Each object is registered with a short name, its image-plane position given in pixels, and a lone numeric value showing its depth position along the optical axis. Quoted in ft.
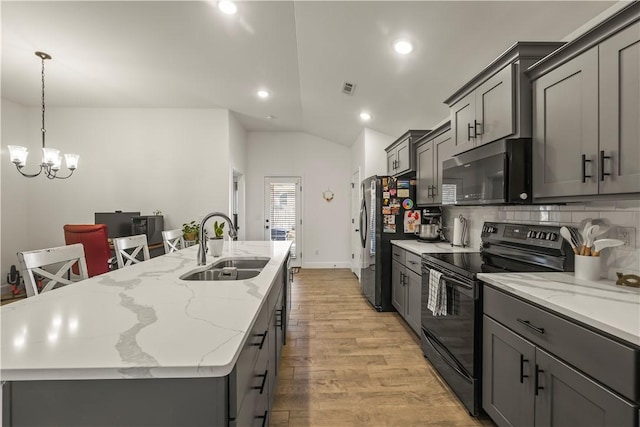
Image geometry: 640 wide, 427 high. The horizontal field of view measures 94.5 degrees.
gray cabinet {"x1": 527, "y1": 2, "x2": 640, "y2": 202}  4.02
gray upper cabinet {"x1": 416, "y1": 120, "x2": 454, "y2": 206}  9.71
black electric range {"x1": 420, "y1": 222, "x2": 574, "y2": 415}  5.82
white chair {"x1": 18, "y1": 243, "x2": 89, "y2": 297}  4.68
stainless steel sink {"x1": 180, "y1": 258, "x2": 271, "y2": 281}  5.98
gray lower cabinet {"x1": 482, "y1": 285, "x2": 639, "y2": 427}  3.25
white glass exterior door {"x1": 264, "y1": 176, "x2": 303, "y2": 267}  20.68
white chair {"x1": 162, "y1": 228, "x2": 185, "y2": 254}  9.71
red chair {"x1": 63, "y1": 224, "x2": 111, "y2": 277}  10.96
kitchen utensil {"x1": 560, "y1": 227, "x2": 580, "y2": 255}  5.32
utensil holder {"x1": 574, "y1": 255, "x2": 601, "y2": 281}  5.03
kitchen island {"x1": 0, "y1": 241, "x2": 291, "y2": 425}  2.21
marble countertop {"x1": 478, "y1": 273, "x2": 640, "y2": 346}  3.33
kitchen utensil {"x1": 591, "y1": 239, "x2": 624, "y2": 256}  4.78
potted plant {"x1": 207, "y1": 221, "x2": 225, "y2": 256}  7.43
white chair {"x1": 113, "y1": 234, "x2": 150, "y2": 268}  7.45
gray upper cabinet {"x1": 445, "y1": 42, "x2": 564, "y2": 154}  5.83
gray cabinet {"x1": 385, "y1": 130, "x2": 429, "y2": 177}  12.18
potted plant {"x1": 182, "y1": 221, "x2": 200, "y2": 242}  14.61
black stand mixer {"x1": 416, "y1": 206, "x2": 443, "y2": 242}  11.48
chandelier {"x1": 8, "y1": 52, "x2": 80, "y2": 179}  10.30
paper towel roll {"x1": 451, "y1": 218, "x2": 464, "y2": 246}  10.11
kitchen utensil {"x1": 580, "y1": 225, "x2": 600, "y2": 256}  5.12
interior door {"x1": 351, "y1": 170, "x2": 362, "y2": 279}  18.05
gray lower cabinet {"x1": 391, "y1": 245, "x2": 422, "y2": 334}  9.42
